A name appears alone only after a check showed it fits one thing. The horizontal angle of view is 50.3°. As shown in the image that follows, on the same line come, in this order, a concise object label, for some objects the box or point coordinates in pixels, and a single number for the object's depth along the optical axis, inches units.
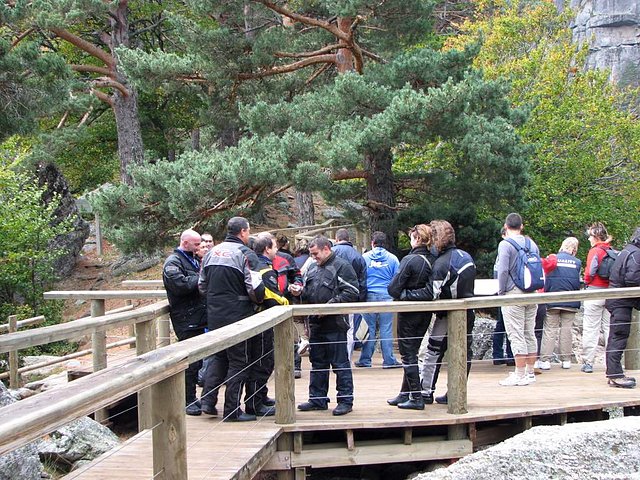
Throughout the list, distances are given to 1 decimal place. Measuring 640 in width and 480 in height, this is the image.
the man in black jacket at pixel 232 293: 212.4
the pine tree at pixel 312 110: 426.9
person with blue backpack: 261.9
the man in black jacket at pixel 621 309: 266.1
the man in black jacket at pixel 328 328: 228.1
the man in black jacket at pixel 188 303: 230.8
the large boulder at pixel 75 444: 233.1
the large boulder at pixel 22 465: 174.4
